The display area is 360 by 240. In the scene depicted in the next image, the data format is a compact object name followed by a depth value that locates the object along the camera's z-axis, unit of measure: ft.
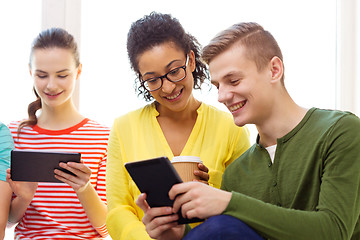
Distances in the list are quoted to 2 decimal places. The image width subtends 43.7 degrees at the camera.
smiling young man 3.66
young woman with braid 6.11
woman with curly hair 5.42
